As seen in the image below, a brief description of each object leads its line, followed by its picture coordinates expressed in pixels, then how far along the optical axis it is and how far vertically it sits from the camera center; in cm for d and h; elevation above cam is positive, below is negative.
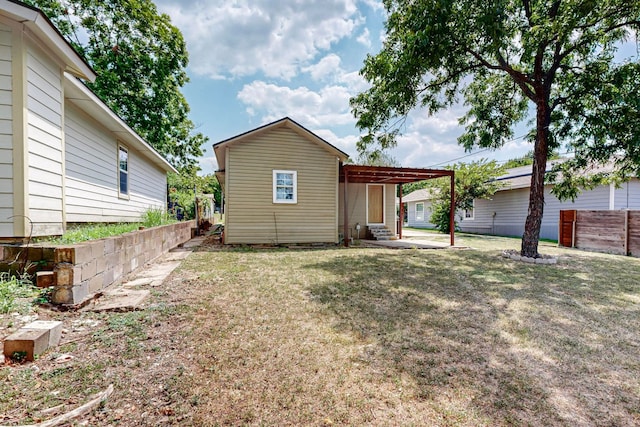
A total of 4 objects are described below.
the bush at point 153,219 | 745 -14
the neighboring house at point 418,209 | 2440 +60
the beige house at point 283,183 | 920 +111
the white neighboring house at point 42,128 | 363 +138
